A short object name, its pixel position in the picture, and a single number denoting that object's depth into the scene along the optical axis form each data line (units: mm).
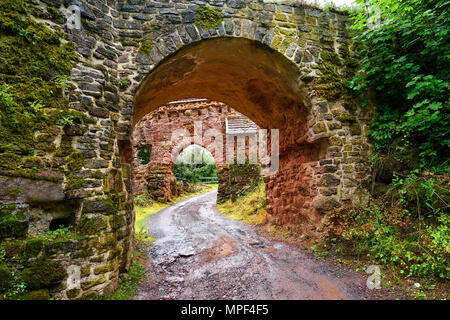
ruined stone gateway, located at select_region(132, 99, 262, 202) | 11367
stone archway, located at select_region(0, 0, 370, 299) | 2453
